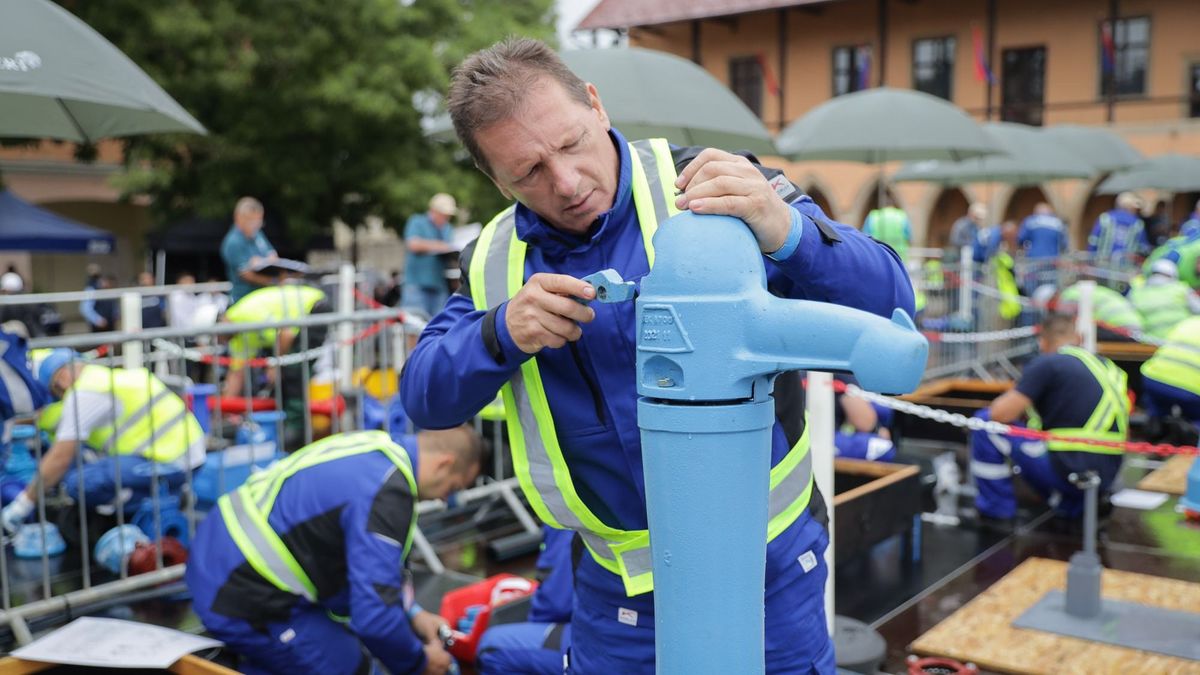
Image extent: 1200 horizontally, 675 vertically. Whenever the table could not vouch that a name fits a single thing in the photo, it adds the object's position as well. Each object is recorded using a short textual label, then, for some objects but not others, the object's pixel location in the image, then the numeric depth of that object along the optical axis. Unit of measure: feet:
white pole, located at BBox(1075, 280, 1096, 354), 27.09
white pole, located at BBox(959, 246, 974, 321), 41.88
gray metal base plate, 14.89
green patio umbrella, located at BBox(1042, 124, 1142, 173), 50.47
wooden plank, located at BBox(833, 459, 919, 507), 16.37
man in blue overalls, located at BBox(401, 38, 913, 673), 5.31
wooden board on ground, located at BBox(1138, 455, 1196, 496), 25.04
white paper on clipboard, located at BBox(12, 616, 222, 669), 9.79
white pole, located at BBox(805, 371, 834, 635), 12.65
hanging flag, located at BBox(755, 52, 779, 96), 107.14
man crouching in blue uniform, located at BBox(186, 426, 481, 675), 12.10
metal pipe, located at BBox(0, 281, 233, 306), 18.51
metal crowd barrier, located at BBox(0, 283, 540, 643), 16.52
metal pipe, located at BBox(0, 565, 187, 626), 15.51
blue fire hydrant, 4.31
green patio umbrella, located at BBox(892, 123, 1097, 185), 46.47
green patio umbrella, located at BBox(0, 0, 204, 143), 12.36
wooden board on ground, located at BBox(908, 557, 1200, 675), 14.38
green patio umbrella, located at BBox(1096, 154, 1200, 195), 61.16
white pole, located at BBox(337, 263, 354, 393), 30.53
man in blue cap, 17.44
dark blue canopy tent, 49.08
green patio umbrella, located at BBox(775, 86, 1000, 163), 28.73
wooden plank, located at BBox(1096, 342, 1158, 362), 34.19
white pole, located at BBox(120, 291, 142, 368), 25.63
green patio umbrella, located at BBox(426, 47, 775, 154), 21.29
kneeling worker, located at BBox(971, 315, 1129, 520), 20.81
